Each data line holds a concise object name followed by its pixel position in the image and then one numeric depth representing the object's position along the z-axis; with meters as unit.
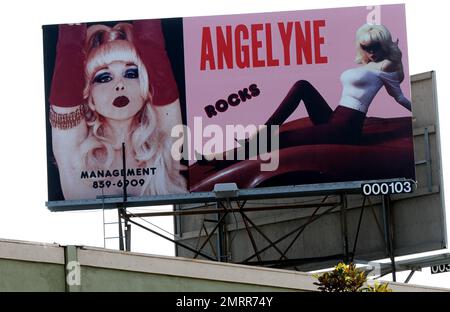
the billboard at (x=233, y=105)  44.25
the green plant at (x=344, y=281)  28.77
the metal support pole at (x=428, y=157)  45.56
